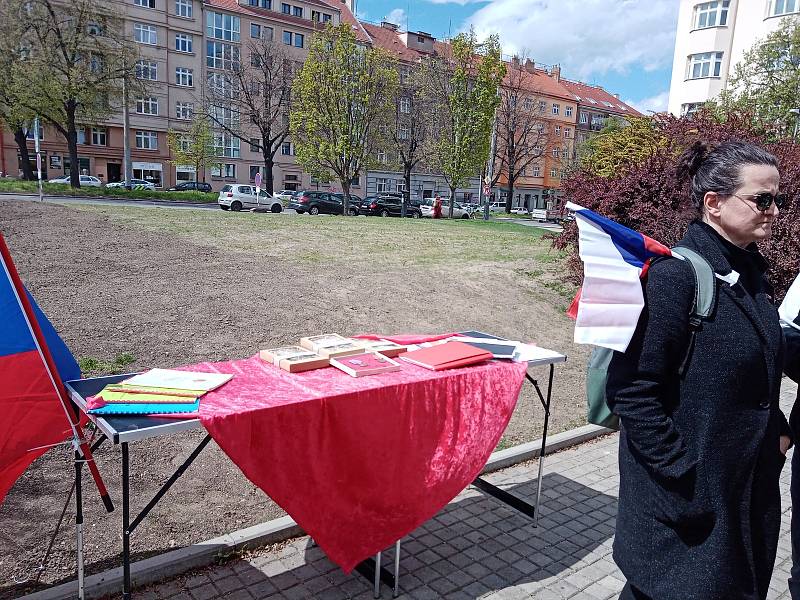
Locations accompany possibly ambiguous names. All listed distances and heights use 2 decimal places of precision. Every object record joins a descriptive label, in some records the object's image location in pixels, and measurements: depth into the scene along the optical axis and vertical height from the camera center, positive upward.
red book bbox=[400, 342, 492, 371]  3.50 -0.93
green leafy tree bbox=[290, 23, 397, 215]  31.89 +4.86
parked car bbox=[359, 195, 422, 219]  37.56 -0.74
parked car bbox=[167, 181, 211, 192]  49.38 -0.11
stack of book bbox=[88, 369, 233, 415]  2.66 -0.94
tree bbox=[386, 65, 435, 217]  41.62 +5.04
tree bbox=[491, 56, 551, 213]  53.62 +6.83
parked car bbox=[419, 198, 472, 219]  43.19 -0.95
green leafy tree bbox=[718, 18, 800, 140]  20.92 +4.91
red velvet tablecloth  2.77 -1.21
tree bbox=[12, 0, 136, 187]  32.19 +6.34
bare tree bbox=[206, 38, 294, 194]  42.53 +6.92
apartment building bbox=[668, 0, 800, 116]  36.12 +10.24
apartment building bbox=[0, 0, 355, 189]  54.28 +9.35
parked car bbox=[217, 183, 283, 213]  33.03 -0.59
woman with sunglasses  1.97 -0.66
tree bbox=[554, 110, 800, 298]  8.80 +0.25
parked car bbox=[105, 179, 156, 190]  46.21 -0.12
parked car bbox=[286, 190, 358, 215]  36.22 -0.75
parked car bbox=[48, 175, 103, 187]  46.47 -0.02
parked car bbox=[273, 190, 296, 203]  48.26 -0.41
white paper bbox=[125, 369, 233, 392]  2.90 -0.94
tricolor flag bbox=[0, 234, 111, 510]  2.65 -0.94
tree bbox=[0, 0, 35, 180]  32.44 +6.66
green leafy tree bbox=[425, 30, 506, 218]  34.78 +5.25
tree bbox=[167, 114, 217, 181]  48.97 +3.26
